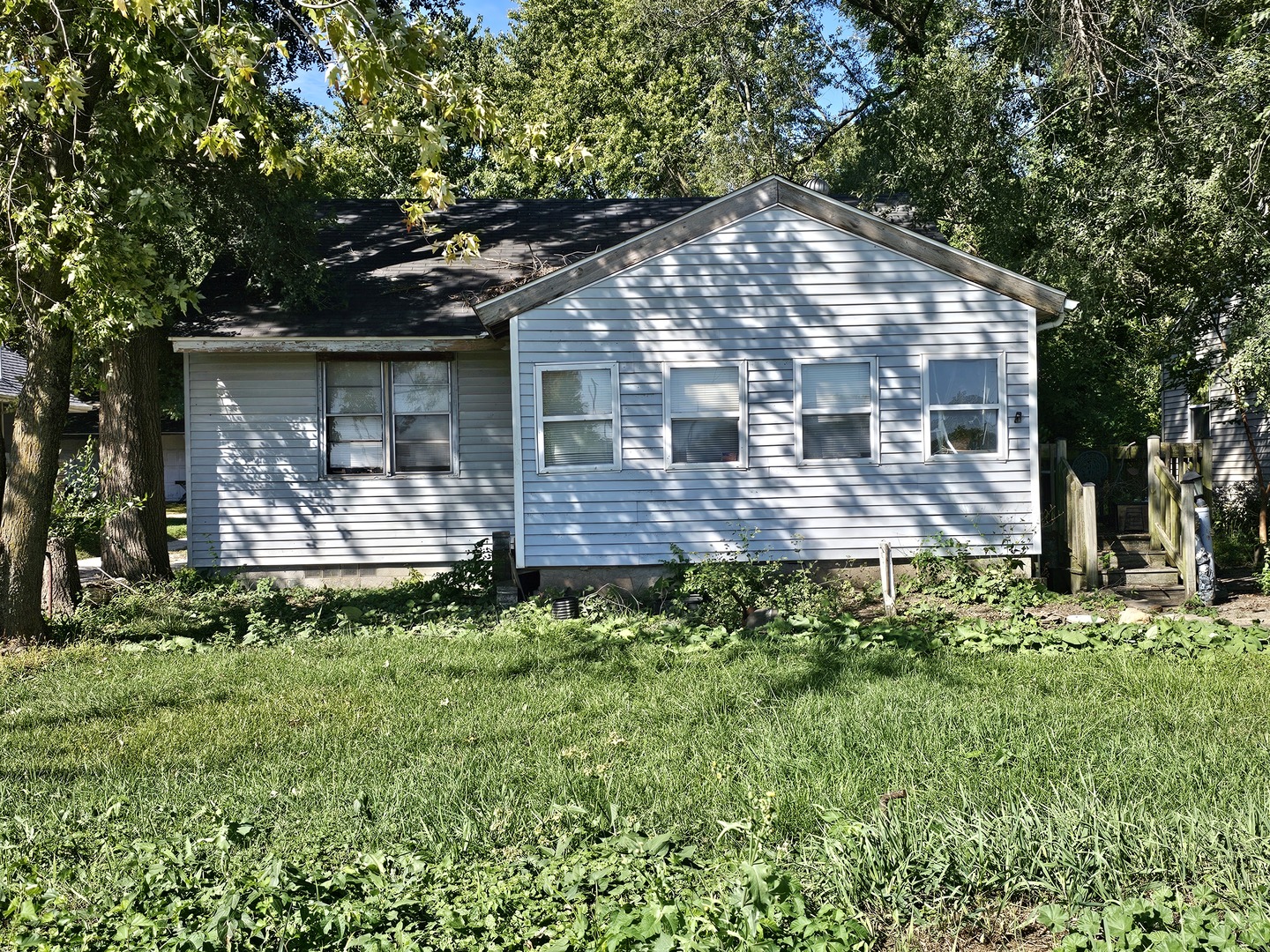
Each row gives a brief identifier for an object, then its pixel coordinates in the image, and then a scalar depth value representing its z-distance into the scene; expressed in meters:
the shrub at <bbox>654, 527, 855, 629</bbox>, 10.51
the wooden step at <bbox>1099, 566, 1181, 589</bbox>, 11.32
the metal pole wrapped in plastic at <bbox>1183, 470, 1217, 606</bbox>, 10.83
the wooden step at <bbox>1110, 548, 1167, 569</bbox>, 11.79
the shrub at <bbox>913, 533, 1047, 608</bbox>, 11.02
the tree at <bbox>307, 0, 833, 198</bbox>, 22.19
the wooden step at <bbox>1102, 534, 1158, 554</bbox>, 12.15
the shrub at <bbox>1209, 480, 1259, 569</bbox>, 15.43
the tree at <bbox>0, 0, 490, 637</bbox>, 6.66
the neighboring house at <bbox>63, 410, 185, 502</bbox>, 36.88
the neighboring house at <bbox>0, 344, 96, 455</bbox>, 24.95
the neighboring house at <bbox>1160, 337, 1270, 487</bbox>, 20.05
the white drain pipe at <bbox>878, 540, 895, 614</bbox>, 10.70
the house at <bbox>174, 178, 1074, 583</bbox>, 11.68
